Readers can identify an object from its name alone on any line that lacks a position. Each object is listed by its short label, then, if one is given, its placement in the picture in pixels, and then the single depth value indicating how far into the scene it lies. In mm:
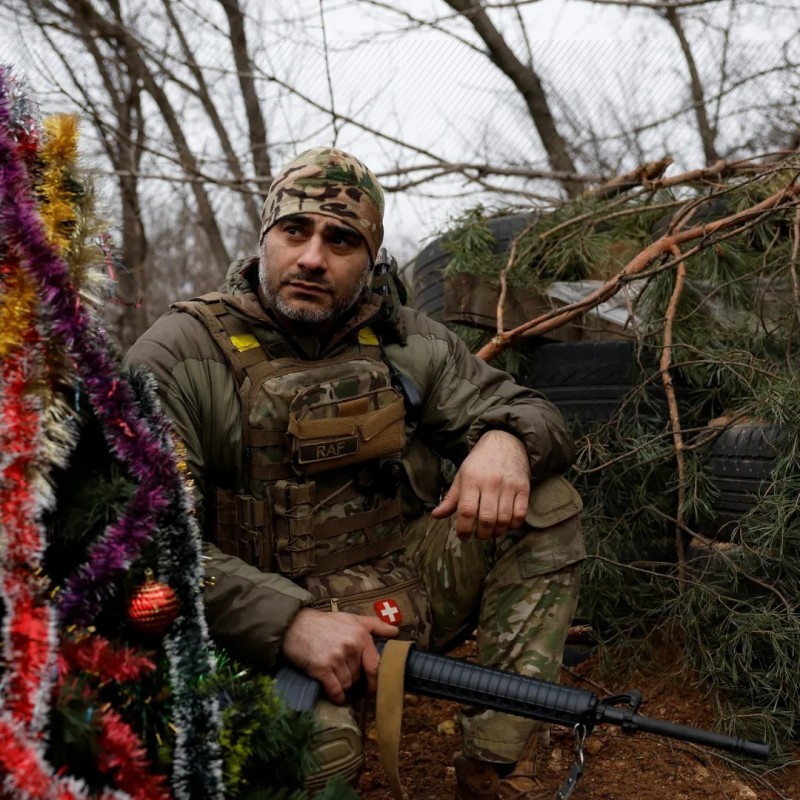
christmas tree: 1314
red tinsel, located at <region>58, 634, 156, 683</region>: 1366
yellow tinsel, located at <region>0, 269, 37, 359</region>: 1380
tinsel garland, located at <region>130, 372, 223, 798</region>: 1435
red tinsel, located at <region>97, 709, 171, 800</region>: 1329
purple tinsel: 1396
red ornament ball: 1473
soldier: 2266
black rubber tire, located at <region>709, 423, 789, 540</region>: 2820
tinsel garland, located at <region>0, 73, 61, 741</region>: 1276
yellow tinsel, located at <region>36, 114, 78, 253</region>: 1467
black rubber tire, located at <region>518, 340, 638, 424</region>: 3342
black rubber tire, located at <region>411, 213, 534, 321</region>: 3914
